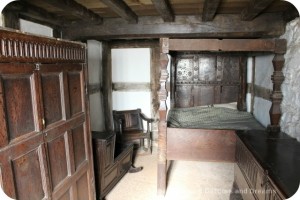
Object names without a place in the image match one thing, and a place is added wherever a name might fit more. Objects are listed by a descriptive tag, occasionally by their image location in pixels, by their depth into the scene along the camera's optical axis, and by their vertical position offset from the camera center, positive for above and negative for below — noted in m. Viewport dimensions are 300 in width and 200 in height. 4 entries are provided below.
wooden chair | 3.87 -0.94
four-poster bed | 2.19 -0.63
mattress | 2.65 -0.62
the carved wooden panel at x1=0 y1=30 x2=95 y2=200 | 1.12 -0.26
